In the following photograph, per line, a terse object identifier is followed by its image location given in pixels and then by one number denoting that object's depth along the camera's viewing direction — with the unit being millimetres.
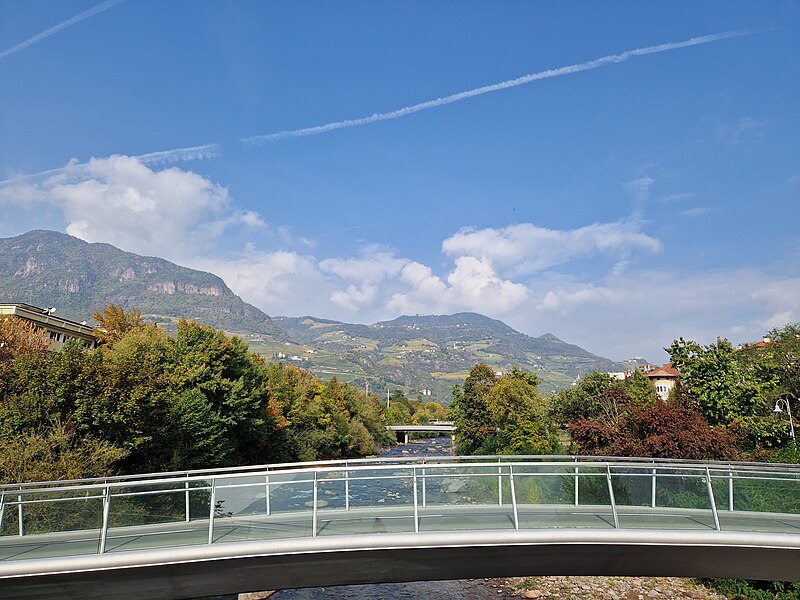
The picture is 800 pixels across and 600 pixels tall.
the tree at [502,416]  45938
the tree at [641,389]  52250
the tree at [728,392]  35750
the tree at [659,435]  26484
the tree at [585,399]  57250
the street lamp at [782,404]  36375
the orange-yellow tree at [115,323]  56806
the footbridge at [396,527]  11000
